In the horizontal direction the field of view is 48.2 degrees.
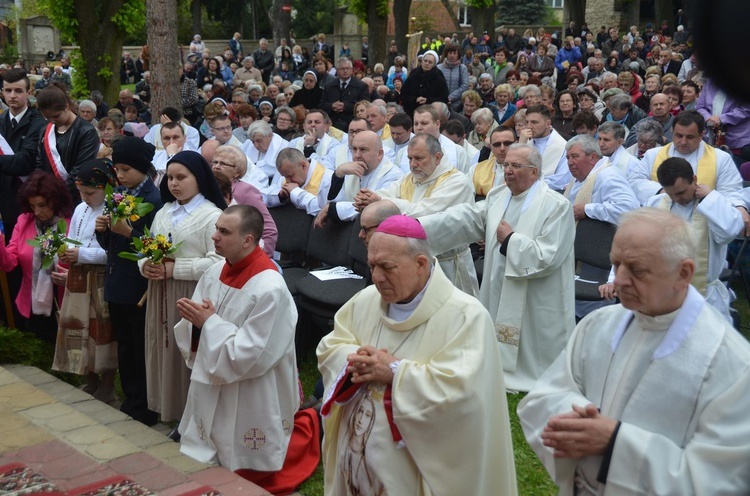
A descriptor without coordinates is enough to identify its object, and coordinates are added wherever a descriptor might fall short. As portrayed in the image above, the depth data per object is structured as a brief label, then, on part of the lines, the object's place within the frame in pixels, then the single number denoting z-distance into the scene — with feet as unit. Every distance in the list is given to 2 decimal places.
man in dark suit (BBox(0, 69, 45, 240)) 26.19
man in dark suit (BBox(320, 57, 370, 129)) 46.26
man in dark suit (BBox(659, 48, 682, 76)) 60.23
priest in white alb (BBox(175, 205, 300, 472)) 15.80
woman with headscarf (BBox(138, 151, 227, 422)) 18.43
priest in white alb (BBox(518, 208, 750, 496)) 8.73
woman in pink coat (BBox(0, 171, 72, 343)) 21.94
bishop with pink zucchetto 11.75
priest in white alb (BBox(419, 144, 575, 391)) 21.09
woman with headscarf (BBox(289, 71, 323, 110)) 48.62
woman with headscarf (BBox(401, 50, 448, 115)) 46.32
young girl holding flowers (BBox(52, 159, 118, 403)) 20.36
